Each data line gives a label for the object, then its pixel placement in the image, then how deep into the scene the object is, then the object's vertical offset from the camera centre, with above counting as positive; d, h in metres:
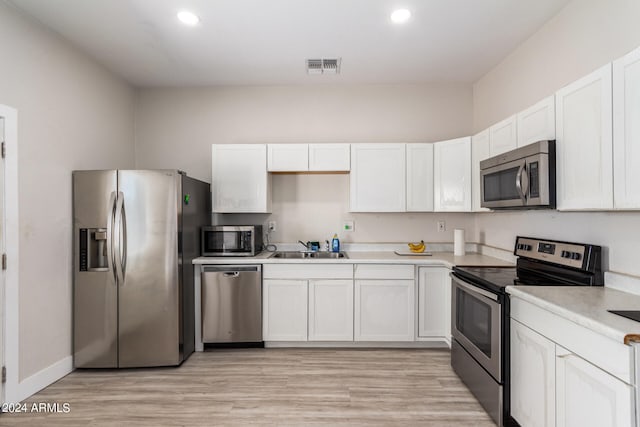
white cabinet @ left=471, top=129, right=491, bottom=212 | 3.05 +0.50
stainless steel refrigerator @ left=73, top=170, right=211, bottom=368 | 2.90 -0.45
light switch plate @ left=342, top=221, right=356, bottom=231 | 3.95 -0.12
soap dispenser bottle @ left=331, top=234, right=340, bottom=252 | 3.81 -0.33
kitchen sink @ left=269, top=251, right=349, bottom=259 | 3.77 -0.44
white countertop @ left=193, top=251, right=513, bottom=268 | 3.23 -0.43
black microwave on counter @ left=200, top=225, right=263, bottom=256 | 3.48 -0.26
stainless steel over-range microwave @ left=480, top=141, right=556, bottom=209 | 2.04 +0.25
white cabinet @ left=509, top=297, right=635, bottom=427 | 1.31 -0.71
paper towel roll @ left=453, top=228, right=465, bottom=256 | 3.56 -0.28
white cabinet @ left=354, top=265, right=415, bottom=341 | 3.32 -0.86
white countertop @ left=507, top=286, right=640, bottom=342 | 1.31 -0.42
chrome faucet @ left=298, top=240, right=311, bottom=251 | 3.87 -0.34
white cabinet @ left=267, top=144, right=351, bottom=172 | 3.62 +0.62
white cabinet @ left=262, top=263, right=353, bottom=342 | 3.35 -0.82
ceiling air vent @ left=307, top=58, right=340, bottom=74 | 3.30 +1.48
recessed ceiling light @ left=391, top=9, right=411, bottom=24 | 2.49 +1.47
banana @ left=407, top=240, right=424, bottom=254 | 3.71 -0.36
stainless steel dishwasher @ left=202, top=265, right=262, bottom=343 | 3.32 -0.85
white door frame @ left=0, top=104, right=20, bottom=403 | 2.33 -0.27
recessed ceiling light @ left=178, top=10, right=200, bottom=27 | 2.50 +1.47
